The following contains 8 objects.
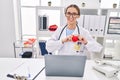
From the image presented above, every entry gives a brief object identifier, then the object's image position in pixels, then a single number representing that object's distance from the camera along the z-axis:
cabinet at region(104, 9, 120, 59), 2.78
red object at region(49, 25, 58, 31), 2.87
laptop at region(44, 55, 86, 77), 1.30
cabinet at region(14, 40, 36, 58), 3.05
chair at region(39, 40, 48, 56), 3.03
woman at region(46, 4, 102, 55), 1.68
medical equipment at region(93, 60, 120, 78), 1.41
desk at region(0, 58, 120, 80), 1.40
